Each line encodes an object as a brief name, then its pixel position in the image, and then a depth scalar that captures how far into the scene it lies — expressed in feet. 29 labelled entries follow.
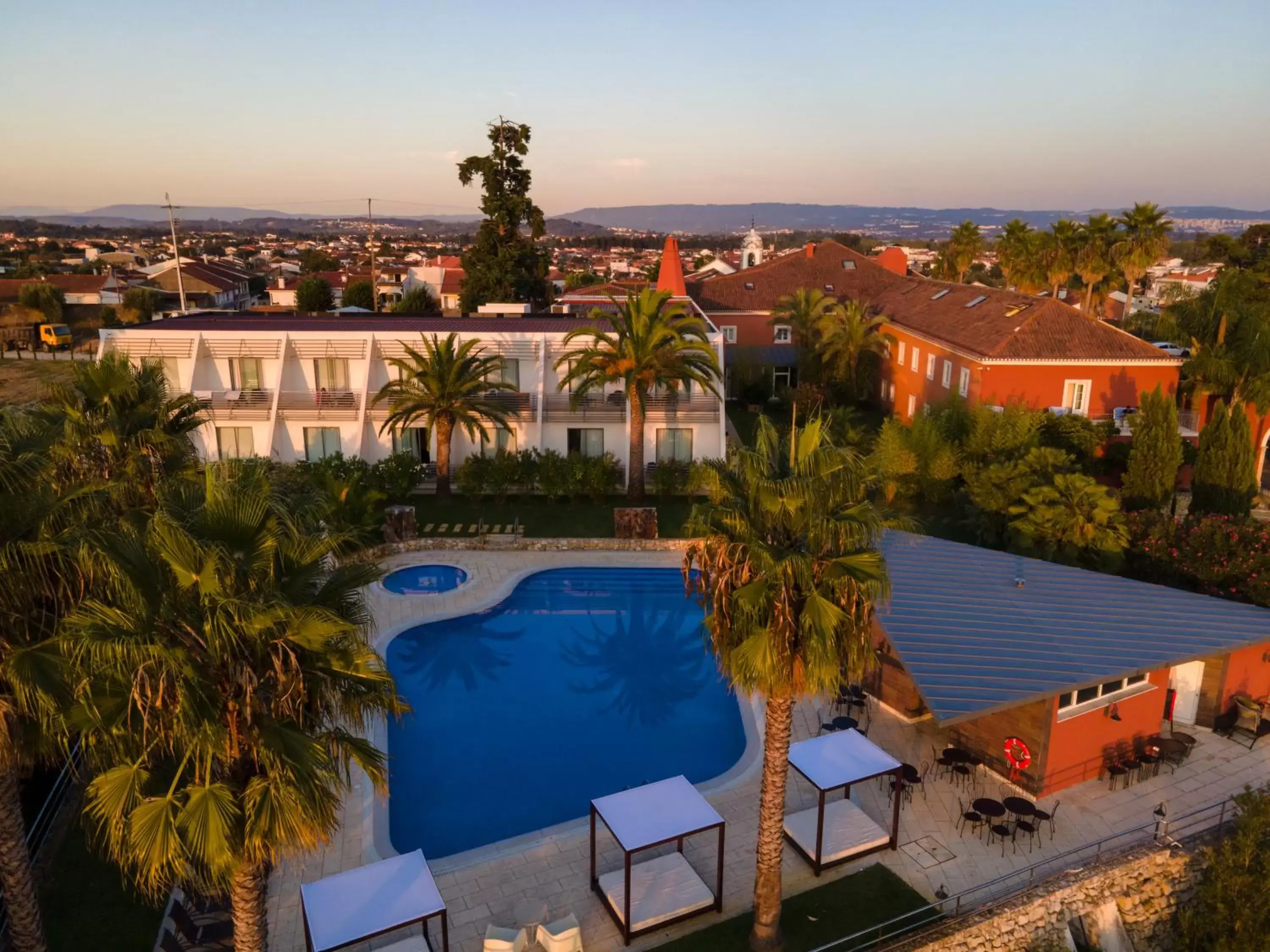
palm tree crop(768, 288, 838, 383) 146.30
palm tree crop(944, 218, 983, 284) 209.77
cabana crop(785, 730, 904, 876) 45.21
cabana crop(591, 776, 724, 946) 40.55
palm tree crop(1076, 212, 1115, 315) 161.38
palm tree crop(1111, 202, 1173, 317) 156.46
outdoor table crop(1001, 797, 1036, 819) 46.21
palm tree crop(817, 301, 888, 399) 138.51
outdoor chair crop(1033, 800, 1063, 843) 46.19
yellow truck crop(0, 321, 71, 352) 216.74
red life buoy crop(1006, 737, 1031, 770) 50.16
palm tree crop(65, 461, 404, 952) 25.63
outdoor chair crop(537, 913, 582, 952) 37.37
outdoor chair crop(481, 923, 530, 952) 36.76
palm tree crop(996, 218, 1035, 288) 179.83
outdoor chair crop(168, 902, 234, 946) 38.14
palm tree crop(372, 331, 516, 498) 97.71
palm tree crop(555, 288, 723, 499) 97.76
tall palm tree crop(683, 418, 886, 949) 33.37
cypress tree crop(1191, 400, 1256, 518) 83.87
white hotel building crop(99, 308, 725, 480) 107.86
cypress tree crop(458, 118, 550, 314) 182.29
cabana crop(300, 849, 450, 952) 36.01
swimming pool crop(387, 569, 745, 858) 53.21
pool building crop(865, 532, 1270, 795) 46.83
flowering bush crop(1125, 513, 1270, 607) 63.05
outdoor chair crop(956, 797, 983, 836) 47.47
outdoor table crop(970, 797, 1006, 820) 46.26
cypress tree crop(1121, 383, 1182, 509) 84.79
